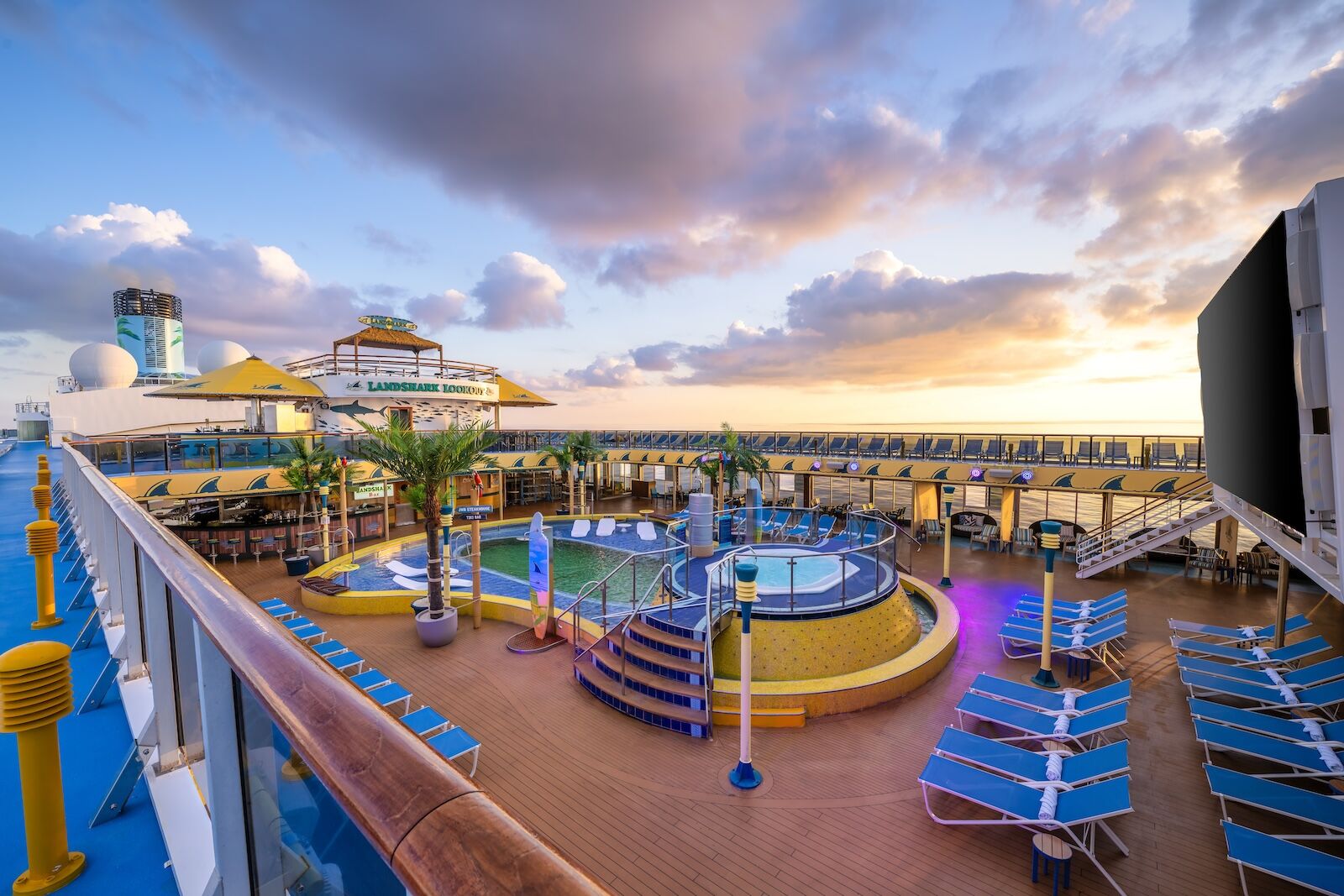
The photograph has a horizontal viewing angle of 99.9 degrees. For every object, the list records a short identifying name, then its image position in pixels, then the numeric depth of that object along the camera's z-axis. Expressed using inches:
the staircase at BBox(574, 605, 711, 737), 333.7
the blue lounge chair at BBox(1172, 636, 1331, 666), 364.5
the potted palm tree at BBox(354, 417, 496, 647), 458.9
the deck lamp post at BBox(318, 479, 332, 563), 709.3
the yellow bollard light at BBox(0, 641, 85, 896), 60.7
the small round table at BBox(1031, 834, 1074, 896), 210.5
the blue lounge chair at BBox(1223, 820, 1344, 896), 191.8
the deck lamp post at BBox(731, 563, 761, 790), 270.8
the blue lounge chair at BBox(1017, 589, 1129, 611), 483.2
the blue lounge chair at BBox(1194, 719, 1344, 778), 256.7
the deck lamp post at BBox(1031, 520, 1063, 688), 360.5
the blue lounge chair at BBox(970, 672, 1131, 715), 311.0
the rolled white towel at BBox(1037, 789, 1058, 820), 227.1
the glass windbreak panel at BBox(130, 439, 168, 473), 689.0
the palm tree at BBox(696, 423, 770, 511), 903.1
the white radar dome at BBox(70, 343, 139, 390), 1568.7
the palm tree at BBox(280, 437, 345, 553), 754.8
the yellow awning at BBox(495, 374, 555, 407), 1280.8
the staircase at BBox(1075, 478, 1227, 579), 561.9
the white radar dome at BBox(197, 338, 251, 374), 1656.0
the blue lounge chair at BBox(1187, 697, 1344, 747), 279.3
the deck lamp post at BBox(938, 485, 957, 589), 599.6
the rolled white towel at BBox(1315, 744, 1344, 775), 253.6
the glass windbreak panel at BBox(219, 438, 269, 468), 780.6
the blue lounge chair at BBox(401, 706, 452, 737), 299.1
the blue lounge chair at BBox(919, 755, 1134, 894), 220.1
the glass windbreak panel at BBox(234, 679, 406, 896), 42.3
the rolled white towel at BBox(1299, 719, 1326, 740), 279.0
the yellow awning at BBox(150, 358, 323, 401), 844.0
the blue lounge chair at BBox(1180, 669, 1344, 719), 311.7
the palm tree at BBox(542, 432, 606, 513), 1003.9
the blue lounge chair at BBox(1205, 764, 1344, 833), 227.0
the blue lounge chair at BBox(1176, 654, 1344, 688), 329.1
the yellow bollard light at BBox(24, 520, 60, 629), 133.4
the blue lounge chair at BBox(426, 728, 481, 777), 280.7
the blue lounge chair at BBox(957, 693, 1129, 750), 283.4
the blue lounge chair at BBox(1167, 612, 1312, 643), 414.9
